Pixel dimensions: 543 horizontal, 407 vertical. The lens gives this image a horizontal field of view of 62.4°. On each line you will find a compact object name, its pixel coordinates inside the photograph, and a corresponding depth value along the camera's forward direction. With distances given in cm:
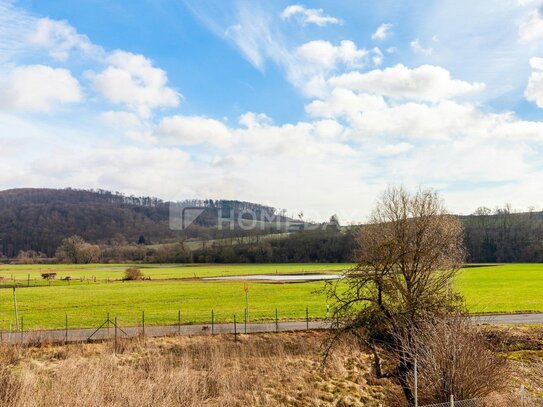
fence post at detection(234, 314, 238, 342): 3329
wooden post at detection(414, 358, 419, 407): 1708
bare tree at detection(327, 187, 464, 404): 2270
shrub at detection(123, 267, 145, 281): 9531
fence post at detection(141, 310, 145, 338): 3328
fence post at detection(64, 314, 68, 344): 3202
